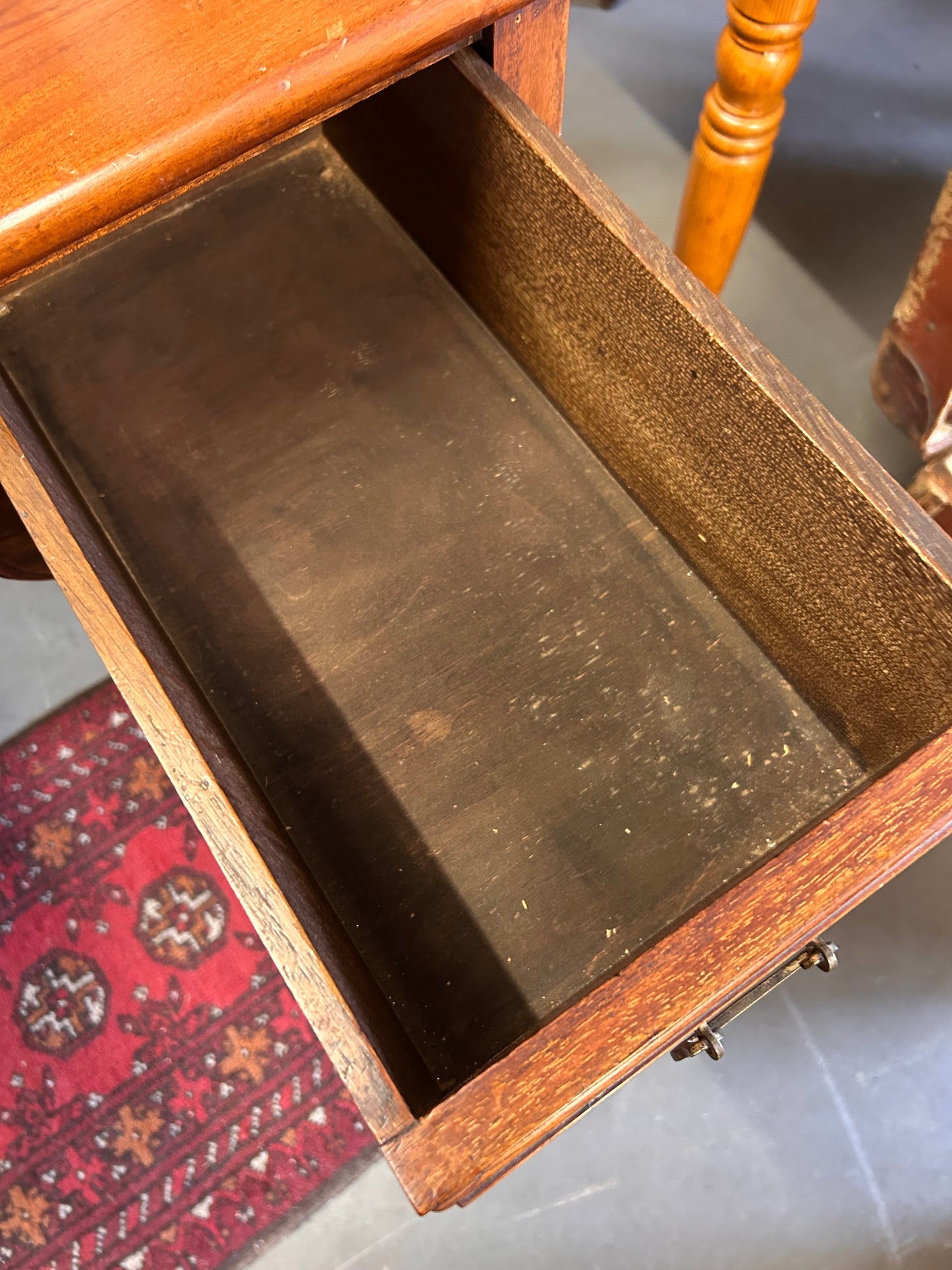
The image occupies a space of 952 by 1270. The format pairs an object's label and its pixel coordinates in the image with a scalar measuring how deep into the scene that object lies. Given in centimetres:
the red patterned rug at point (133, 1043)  95
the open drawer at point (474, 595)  48
